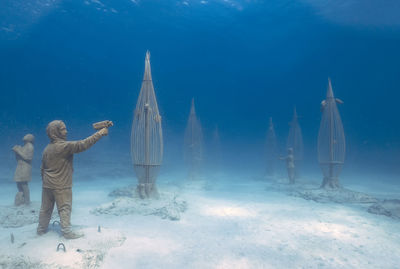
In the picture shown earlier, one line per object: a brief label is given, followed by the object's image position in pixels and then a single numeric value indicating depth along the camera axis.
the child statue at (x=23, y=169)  7.63
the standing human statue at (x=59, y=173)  4.32
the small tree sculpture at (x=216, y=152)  20.98
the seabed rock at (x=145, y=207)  7.27
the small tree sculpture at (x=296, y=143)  15.84
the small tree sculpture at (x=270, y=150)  17.91
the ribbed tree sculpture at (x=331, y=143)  10.90
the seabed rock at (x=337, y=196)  9.36
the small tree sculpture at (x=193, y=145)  15.23
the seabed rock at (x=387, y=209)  7.30
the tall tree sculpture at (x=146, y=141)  8.78
